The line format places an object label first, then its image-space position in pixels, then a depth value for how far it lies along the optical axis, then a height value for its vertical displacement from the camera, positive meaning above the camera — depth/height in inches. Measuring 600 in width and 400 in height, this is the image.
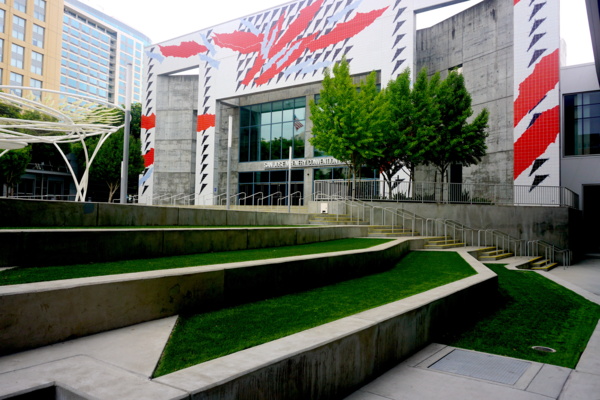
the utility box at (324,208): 884.8 +10.4
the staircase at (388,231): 742.6 -32.0
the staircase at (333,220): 787.4 -13.1
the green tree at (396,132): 955.3 +198.6
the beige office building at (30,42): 2335.1 +991.5
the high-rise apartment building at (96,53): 4562.0 +1897.8
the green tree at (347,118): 900.6 +213.9
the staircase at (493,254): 721.0 -68.1
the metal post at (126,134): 540.8 +98.2
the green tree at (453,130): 956.0 +207.5
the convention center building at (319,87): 989.2 +405.2
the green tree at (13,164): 1245.7 +122.6
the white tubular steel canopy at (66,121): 601.3 +141.7
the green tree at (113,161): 1529.3 +174.1
